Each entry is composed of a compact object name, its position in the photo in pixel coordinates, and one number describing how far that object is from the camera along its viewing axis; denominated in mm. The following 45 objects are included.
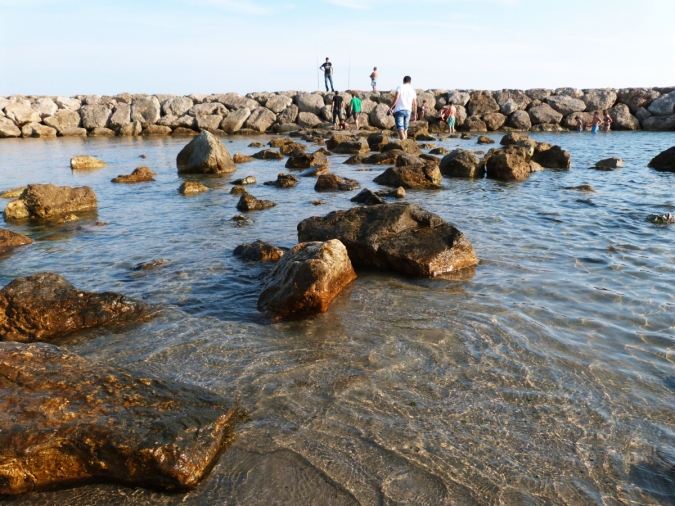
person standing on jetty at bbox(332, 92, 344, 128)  28266
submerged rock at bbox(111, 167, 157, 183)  13425
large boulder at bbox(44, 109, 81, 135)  29172
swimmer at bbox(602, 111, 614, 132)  30078
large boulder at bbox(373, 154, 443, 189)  11906
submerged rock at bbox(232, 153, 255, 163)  17111
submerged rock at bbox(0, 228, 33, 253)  7265
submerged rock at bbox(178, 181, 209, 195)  11672
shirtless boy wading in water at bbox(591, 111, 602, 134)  28398
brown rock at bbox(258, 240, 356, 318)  4715
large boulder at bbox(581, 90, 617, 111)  30922
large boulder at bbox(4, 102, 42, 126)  28969
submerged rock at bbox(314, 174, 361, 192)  11734
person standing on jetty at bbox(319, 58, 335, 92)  30844
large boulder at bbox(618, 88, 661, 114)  31203
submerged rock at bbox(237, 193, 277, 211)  9680
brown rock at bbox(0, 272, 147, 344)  4520
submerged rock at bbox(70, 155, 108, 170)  15711
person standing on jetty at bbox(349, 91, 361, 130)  26625
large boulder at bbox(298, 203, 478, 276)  5848
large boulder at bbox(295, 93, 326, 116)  31141
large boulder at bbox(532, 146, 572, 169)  14984
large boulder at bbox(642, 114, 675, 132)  30000
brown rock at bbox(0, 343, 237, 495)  2611
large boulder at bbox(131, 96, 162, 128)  30109
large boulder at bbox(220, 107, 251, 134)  29594
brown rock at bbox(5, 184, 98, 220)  9297
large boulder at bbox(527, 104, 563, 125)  30625
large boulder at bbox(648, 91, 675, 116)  30031
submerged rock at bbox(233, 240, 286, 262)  6473
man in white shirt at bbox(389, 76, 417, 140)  17422
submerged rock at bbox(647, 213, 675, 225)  7945
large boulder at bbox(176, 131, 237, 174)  14547
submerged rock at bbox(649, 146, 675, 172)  13883
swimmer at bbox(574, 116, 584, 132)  30002
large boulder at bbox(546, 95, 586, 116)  30812
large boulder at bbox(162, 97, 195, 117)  30781
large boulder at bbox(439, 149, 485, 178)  13453
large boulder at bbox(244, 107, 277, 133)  30297
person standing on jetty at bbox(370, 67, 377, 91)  31500
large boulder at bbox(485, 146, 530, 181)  13047
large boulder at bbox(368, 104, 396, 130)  29094
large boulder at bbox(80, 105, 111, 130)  29578
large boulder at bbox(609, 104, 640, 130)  30562
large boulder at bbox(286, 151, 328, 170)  15253
